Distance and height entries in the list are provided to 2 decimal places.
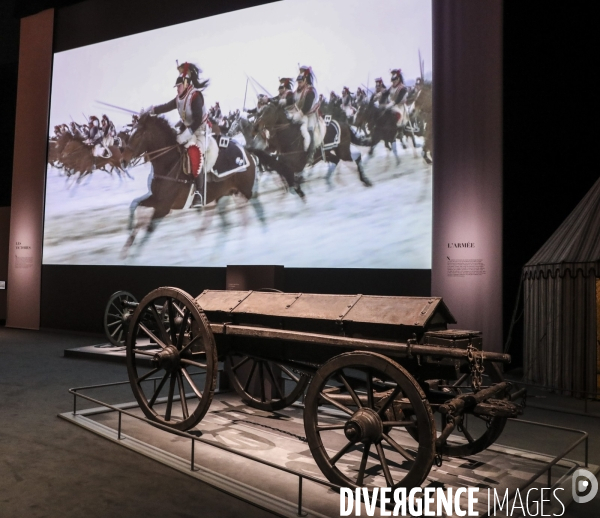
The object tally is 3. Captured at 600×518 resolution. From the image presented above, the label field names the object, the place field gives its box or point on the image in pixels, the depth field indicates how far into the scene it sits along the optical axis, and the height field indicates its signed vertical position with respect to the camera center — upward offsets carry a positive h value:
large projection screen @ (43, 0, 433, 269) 8.19 +1.12
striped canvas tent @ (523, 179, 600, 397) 6.41 -0.18
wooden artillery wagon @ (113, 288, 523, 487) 3.19 -0.47
